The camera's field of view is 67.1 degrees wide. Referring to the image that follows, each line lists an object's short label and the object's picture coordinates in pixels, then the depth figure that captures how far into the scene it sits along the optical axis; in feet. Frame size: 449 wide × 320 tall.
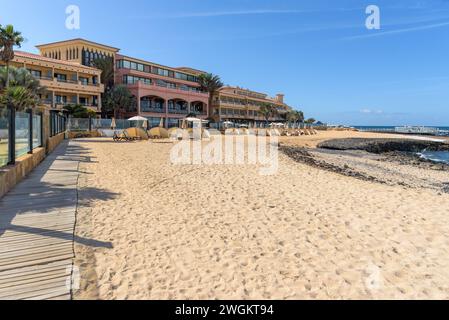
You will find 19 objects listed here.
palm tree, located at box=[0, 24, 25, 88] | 85.35
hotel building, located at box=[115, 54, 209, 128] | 166.30
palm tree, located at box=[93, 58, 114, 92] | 161.27
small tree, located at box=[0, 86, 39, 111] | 81.20
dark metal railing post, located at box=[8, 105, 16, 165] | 28.14
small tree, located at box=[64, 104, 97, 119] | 118.83
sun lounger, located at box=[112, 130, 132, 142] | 89.98
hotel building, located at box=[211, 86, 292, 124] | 228.43
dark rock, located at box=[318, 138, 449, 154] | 122.49
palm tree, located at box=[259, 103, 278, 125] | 257.55
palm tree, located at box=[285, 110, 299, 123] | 299.52
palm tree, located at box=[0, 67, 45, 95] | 93.66
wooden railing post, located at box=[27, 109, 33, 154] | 36.04
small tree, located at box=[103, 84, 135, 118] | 151.23
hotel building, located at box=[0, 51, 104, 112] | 126.00
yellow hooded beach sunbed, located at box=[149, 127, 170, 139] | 99.80
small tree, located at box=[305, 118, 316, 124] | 318.94
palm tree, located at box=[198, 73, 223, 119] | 214.94
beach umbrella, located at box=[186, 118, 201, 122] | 121.49
